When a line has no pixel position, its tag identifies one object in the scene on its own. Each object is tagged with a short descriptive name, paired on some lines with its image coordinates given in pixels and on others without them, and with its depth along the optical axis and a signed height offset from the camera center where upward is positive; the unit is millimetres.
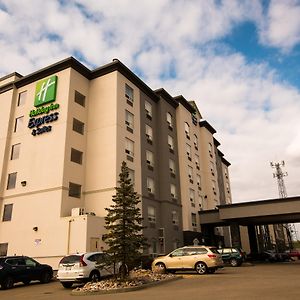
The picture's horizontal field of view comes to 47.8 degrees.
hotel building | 27375 +9457
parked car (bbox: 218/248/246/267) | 30031 +450
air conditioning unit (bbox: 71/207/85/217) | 26191 +4010
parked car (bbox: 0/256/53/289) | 18219 -190
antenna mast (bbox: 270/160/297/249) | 77350 +17425
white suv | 17000 -144
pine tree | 15922 +1530
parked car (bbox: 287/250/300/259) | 47044 +611
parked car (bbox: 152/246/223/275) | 21000 +149
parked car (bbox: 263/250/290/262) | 41188 +475
